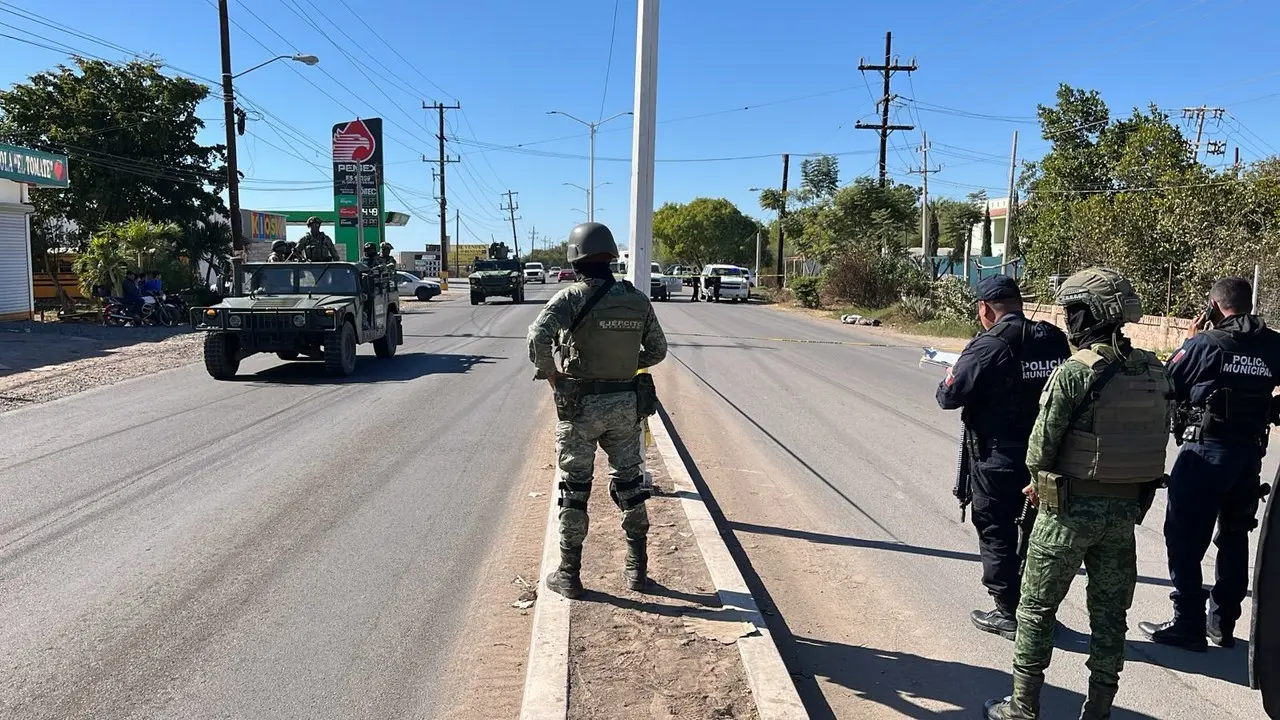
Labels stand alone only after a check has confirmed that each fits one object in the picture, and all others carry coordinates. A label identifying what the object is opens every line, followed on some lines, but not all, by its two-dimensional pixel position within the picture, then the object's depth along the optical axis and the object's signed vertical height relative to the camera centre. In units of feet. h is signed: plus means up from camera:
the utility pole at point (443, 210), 204.03 +14.75
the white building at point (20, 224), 70.95 +3.57
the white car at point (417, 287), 133.08 -2.13
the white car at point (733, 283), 143.33 -0.53
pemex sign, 160.49 +18.45
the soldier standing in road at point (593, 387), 13.51 -1.70
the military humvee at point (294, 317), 39.65 -2.08
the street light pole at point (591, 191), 117.68 +12.07
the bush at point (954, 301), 84.02 -1.67
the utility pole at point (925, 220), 106.58 +7.77
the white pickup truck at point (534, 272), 263.08 +1.15
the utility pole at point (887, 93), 127.44 +27.66
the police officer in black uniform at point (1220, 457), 12.82 -2.47
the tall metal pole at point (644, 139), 21.97 +3.53
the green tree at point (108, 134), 94.07 +14.51
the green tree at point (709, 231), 249.55 +13.64
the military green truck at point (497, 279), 116.57 -0.56
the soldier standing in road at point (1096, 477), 9.62 -2.12
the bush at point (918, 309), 90.53 -2.72
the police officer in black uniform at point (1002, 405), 12.55 -1.74
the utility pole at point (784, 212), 167.08 +13.25
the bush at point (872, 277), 110.73 +0.62
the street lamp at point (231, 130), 78.33 +12.69
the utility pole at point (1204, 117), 106.75 +21.63
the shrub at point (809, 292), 123.20 -1.60
